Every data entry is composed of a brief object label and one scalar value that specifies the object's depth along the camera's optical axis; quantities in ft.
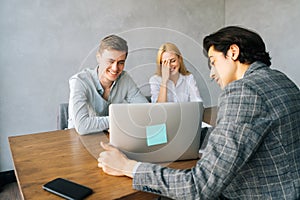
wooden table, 3.51
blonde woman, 7.88
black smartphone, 3.34
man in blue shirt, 5.48
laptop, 4.13
